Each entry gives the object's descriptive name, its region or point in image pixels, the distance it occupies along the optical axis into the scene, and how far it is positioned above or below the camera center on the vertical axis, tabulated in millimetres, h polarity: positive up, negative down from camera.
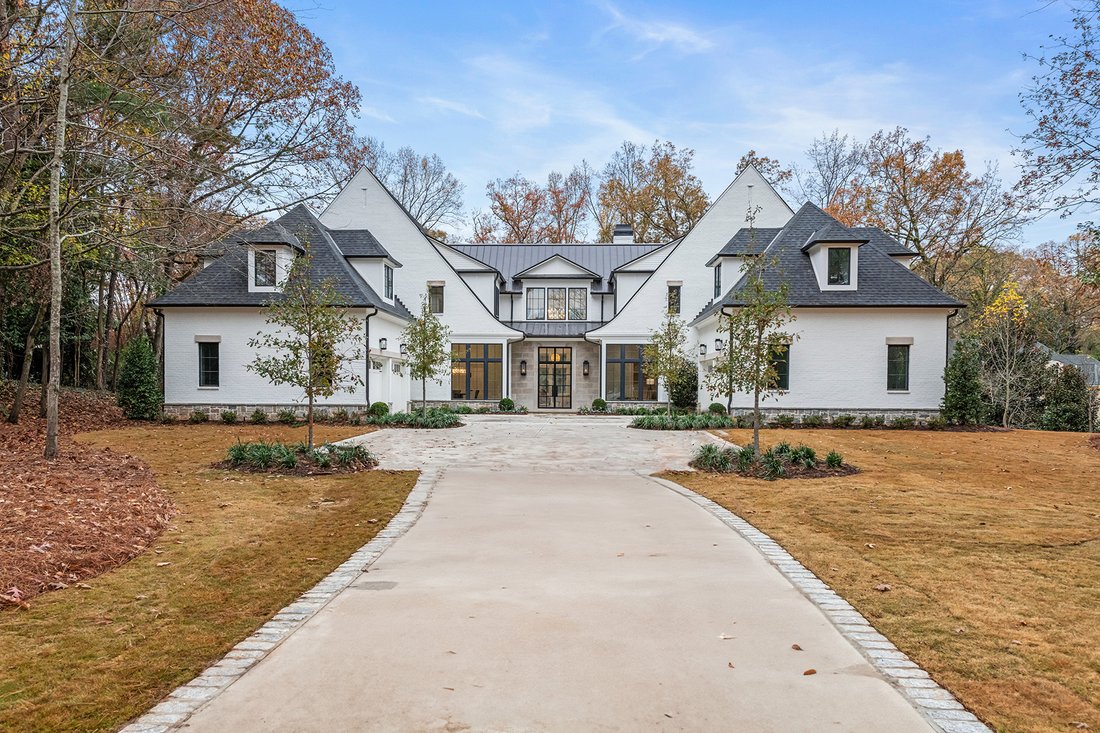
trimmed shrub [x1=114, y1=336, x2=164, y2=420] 19578 -247
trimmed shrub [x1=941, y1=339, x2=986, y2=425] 20078 -255
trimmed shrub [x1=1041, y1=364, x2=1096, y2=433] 22719 -671
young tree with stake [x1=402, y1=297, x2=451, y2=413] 20703 +1037
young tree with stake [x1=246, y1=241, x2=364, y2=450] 12203 +916
